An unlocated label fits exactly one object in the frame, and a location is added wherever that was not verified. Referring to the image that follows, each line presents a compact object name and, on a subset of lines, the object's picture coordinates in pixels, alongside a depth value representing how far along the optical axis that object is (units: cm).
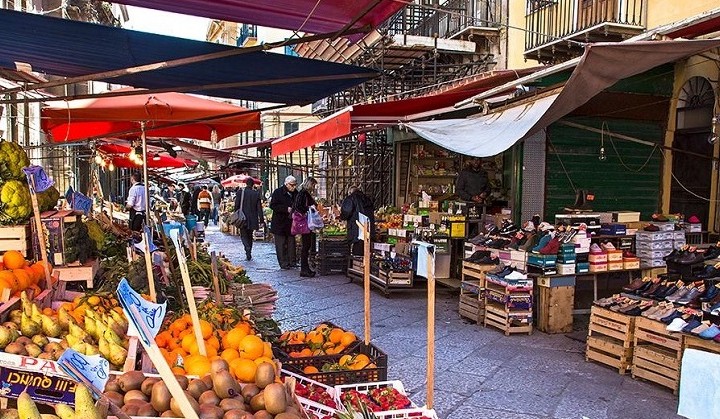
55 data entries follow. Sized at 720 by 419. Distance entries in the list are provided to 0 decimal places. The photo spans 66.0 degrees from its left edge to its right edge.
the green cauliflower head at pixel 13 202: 429
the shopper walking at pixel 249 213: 1336
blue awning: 366
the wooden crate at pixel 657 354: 519
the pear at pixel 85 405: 168
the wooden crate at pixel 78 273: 451
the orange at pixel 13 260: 398
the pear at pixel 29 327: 300
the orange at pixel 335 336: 443
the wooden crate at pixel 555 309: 714
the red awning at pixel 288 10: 354
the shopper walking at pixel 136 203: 1287
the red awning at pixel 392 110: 767
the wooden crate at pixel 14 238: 434
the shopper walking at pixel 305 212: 1123
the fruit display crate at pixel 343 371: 366
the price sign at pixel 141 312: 186
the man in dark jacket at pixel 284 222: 1171
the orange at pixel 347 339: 435
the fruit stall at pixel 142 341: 201
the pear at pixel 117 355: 271
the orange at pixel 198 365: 264
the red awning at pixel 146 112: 605
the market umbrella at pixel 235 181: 2173
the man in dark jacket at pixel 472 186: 1005
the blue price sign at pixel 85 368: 170
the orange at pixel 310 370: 373
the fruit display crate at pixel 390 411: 309
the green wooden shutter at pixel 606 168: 929
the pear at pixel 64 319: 319
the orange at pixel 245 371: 271
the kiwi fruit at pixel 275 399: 224
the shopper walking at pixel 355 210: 1073
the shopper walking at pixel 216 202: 2605
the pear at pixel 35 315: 312
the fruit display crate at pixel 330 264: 1142
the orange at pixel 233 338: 335
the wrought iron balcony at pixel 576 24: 980
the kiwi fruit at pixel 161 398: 215
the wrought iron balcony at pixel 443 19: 1375
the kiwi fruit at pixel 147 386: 232
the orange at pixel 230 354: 307
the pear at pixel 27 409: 163
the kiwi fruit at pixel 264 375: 256
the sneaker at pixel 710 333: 490
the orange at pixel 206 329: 344
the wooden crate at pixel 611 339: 570
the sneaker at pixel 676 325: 512
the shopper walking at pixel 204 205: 2161
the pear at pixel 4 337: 276
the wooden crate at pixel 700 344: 491
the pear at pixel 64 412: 176
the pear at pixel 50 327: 307
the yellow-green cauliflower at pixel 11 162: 437
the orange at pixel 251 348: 311
